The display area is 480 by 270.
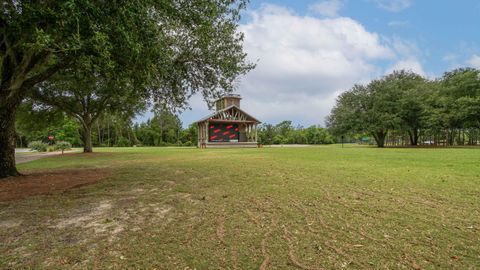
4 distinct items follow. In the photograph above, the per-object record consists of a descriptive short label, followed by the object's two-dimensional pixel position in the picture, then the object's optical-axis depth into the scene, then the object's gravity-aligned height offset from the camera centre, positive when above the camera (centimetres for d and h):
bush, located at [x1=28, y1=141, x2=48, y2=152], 2992 -52
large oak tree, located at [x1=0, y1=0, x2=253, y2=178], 512 +247
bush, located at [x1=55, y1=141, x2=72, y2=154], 2894 -55
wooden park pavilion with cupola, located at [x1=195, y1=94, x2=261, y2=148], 3550 +165
